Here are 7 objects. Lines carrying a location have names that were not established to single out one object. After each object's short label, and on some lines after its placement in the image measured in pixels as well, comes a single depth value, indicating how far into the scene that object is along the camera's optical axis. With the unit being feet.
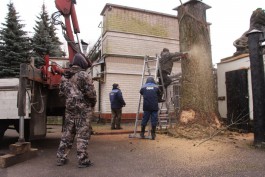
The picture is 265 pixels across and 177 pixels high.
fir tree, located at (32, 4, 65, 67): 48.43
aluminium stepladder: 18.69
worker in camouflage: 10.45
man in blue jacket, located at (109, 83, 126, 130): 23.73
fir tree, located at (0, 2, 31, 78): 42.92
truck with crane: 11.70
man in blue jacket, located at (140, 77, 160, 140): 16.51
